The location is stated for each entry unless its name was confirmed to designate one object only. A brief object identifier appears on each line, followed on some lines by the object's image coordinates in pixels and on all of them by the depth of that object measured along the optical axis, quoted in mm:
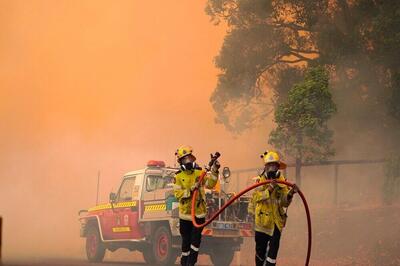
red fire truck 16562
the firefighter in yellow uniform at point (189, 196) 11070
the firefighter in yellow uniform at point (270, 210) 10328
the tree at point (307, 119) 22297
